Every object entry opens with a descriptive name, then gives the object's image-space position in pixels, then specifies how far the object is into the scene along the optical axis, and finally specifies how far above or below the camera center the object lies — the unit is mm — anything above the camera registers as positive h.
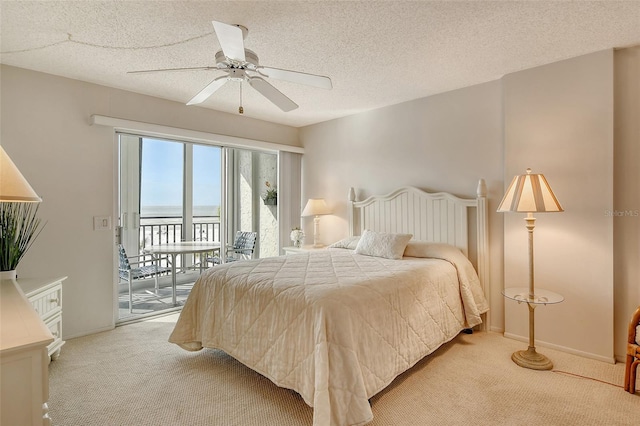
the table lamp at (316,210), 4520 +70
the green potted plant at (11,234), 1977 -122
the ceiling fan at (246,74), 1952 +958
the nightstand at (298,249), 4384 -461
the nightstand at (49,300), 2377 -657
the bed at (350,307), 1749 -624
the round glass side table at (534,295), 2439 -631
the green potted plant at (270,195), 5066 +312
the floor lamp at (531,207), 2439 +59
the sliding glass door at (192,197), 4496 +266
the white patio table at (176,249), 3971 -423
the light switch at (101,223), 3276 -80
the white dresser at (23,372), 856 -431
